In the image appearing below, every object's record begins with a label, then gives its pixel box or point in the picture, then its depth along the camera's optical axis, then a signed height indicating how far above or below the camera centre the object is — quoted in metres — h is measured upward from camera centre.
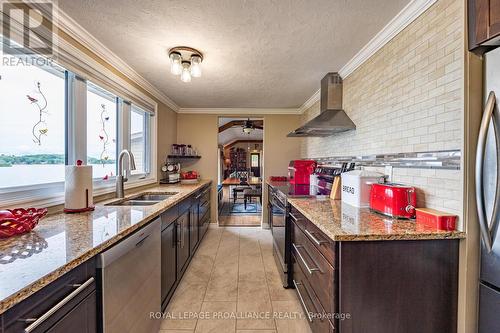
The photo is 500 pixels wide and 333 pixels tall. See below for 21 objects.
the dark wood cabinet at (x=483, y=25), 0.99 +0.67
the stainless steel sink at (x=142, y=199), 2.09 -0.39
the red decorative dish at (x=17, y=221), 1.04 -0.30
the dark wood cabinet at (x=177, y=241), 1.84 -0.80
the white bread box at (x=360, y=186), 1.69 -0.17
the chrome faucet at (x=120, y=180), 2.14 -0.17
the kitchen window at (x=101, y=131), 2.02 +0.32
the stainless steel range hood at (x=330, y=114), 2.32 +0.57
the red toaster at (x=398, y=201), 1.36 -0.23
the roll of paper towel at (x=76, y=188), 1.52 -0.18
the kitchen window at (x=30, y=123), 1.30 +0.26
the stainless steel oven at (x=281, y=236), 2.21 -0.80
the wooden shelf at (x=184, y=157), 3.97 +0.13
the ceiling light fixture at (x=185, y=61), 2.03 +1.00
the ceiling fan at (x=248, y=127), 5.38 +0.95
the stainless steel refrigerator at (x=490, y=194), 0.99 -0.13
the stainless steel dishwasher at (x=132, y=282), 1.03 -0.67
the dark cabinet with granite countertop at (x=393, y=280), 1.10 -0.58
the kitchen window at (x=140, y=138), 2.89 +0.36
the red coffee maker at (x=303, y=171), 3.20 -0.10
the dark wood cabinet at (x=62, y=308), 0.65 -0.50
